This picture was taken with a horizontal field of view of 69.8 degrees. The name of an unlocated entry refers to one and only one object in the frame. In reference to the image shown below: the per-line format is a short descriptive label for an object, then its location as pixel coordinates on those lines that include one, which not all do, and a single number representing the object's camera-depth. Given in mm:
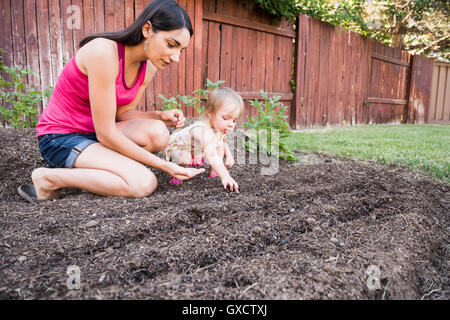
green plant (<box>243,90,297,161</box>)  3160
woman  1813
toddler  2384
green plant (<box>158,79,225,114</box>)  3056
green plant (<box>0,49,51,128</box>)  2979
